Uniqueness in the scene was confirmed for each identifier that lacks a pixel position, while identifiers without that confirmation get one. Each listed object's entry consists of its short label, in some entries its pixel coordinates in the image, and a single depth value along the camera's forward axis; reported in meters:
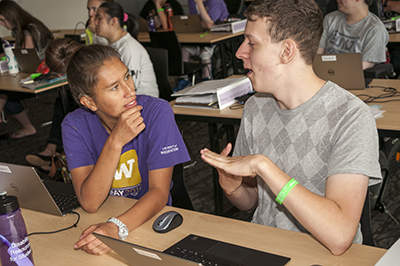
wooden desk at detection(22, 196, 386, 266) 0.98
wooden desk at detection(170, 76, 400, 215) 1.76
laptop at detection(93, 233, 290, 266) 0.85
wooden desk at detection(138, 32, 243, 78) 4.12
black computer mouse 1.18
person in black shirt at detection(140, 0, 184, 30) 5.41
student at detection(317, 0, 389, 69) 2.80
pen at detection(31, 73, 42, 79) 3.47
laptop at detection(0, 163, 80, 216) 1.22
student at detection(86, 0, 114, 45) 3.69
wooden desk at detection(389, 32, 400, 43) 3.22
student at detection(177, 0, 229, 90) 4.68
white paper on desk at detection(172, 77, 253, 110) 2.20
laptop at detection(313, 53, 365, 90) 2.11
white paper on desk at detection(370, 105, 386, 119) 1.84
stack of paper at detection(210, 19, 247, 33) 4.27
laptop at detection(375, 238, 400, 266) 0.86
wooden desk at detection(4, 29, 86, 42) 5.93
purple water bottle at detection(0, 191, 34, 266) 0.95
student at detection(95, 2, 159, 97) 3.05
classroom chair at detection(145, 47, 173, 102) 3.24
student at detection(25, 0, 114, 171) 3.37
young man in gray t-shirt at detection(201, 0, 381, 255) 1.01
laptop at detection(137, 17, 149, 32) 5.74
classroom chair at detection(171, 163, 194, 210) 1.66
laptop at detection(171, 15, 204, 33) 4.73
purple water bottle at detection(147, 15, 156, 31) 5.37
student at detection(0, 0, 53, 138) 4.11
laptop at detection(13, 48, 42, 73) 3.75
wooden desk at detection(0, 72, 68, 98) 3.28
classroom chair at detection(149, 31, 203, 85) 3.91
